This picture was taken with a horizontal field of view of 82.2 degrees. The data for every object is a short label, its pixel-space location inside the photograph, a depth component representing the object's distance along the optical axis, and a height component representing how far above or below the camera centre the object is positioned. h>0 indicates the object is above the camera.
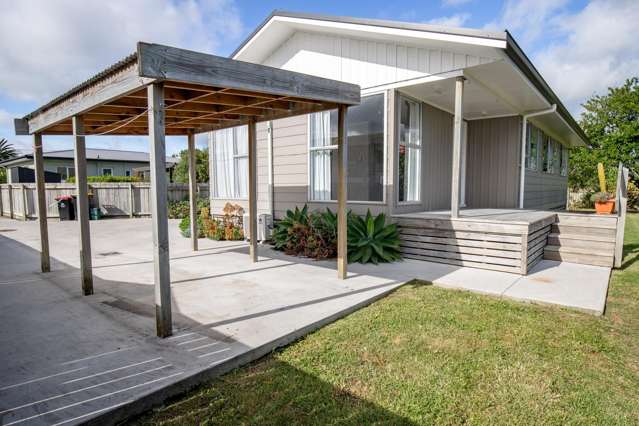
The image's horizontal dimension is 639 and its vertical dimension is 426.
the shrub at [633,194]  18.56 -0.34
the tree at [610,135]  18.62 +2.71
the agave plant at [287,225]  6.64 -0.64
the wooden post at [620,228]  5.52 -0.62
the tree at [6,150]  27.14 +3.22
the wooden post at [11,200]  13.53 -0.26
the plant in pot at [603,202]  8.99 -0.35
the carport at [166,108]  2.73 +0.92
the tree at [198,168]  22.71 +1.53
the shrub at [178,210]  13.81 -0.70
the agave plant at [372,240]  5.69 -0.80
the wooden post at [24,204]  12.51 -0.38
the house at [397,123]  5.60 +1.34
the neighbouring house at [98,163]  22.74 +1.92
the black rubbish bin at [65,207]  12.48 -0.50
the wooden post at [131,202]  14.15 -0.39
